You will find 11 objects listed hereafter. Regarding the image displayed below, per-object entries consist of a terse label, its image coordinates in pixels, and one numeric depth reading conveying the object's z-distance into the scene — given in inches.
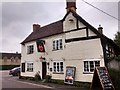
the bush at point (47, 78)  459.9
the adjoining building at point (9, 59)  1512.4
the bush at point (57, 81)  426.4
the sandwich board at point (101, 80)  301.4
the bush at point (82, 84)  366.5
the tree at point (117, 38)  696.9
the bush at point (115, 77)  321.7
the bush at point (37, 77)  496.2
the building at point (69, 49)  371.5
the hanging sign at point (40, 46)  480.1
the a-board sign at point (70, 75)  398.2
